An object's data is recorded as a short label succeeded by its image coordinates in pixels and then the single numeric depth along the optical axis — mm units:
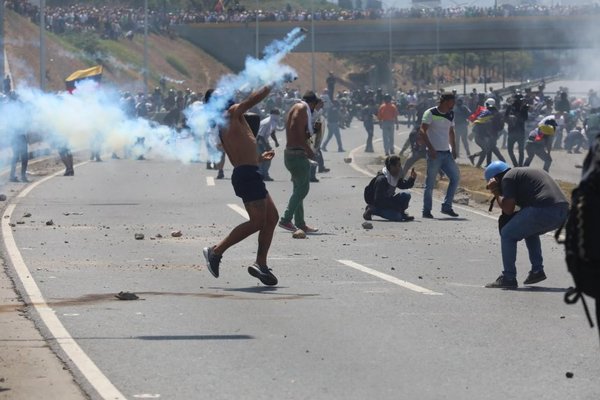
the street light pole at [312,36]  77131
